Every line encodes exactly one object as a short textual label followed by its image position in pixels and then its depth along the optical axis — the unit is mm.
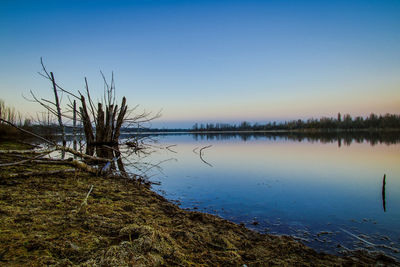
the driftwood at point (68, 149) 4281
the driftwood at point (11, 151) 3938
